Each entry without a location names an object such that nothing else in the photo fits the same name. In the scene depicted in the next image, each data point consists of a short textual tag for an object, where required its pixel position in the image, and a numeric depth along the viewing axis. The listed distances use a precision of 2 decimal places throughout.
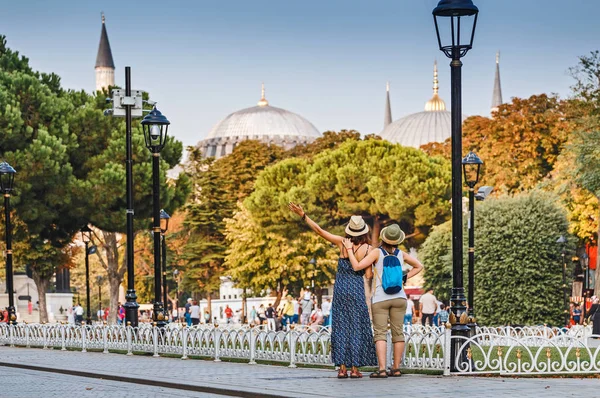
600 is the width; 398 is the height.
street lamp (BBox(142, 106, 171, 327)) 22.70
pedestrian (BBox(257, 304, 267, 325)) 53.50
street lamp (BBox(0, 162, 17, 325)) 30.56
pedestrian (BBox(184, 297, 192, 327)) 48.32
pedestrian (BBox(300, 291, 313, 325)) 43.22
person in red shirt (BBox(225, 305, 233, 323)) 63.03
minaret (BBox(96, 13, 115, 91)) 145.12
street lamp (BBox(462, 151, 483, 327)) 27.17
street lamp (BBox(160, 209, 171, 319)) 39.95
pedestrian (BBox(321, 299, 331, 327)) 41.58
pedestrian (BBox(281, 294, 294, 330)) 41.88
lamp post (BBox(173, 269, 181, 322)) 69.62
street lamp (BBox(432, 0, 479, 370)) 14.58
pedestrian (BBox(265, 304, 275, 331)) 45.39
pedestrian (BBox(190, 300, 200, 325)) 45.91
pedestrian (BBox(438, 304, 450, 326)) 35.78
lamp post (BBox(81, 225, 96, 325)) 40.31
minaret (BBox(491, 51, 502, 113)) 194.25
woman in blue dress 13.84
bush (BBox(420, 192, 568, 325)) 43.12
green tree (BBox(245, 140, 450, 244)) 68.31
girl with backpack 13.62
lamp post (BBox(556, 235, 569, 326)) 42.89
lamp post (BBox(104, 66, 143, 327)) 23.69
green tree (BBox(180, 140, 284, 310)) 76.94
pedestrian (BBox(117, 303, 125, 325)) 47.31
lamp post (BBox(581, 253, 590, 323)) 59.30
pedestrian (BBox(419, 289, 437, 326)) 34.34
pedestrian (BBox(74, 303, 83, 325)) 53.02
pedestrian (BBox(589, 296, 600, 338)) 25.94
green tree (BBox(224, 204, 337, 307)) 67.88
